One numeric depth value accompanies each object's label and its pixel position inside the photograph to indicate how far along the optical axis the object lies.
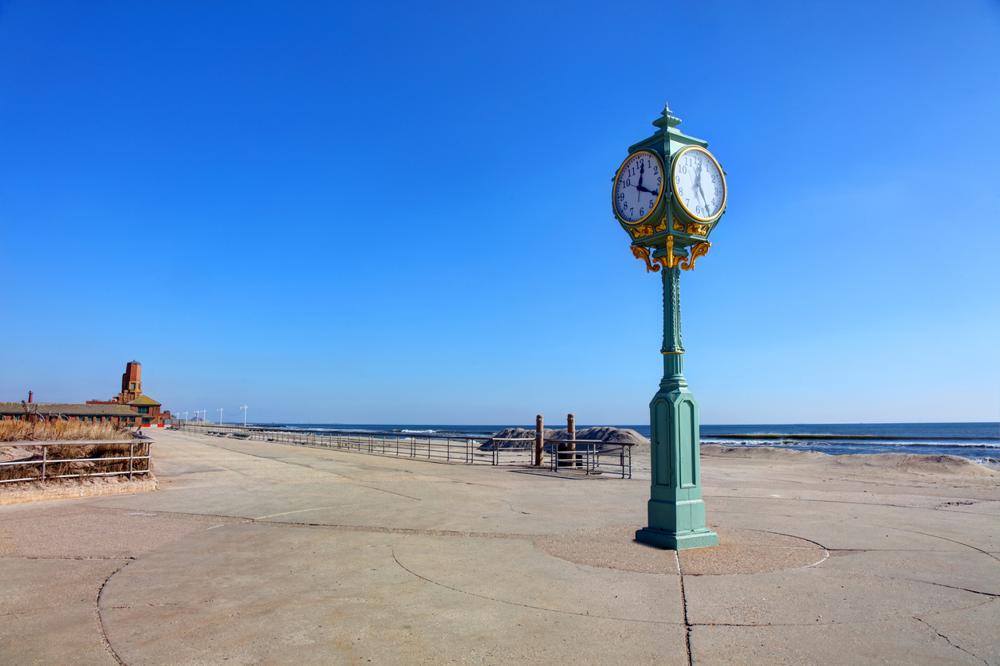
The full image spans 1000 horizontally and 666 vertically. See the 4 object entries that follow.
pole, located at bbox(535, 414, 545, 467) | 21.39
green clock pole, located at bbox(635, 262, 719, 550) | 7.60
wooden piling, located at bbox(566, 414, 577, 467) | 20.10
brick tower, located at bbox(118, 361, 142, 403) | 92.06
